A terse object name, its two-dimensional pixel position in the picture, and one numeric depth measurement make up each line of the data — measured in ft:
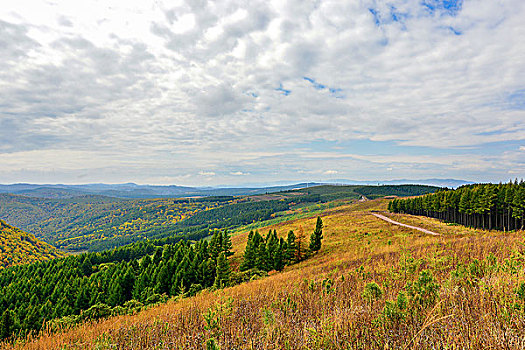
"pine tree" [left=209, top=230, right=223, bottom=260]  170.00
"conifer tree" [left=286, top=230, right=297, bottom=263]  134.51
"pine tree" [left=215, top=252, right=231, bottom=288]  110.89
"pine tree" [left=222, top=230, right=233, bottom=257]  176.04
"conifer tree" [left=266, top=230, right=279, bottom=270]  130.06
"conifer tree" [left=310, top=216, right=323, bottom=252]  143.64
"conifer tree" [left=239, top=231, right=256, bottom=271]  140.46
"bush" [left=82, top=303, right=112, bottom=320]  46.14
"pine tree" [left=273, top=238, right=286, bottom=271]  127.03
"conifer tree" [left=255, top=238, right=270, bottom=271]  131.73
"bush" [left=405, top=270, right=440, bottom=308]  19.84
